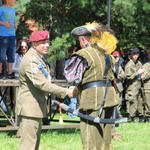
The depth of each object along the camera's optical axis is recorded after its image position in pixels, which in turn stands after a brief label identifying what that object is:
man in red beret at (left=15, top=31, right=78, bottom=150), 7.16
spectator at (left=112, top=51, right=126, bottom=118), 13.37
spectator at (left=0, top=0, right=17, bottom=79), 11.19
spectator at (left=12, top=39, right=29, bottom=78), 11.99
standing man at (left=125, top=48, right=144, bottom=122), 13.91
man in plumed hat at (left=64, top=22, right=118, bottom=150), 6.56
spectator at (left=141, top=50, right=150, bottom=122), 14.20
